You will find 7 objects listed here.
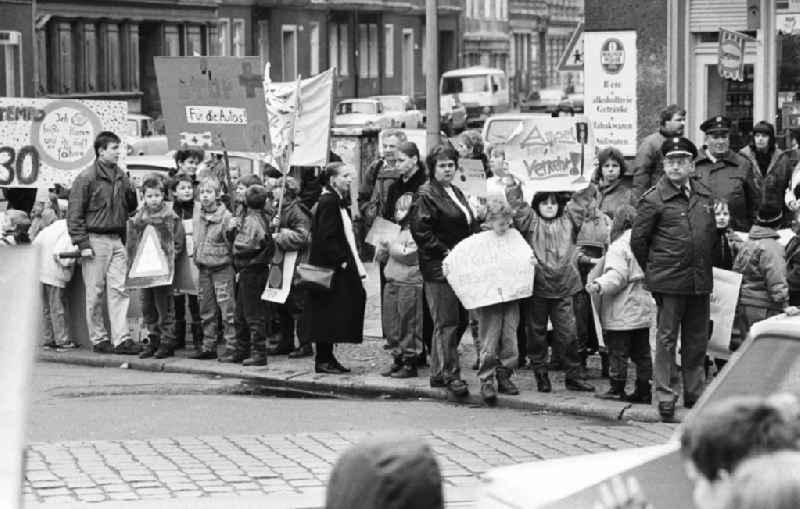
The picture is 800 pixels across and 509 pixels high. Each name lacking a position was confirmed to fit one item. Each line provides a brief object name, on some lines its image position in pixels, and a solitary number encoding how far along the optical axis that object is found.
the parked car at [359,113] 46.82
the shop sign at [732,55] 18.66
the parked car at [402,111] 48.44
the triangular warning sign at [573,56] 21.91
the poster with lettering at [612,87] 18.97
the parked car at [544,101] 62.41
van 61.12
